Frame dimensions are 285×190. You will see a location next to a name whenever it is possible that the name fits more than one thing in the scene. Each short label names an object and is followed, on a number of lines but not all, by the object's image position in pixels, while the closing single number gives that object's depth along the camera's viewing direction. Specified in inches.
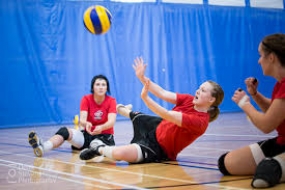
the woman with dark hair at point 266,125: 158.9
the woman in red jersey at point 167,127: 210.6
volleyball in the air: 306.4
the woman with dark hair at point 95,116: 276.0
